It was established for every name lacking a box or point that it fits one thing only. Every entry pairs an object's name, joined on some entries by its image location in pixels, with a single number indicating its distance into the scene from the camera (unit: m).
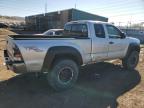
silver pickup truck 2.48
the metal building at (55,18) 17.60
